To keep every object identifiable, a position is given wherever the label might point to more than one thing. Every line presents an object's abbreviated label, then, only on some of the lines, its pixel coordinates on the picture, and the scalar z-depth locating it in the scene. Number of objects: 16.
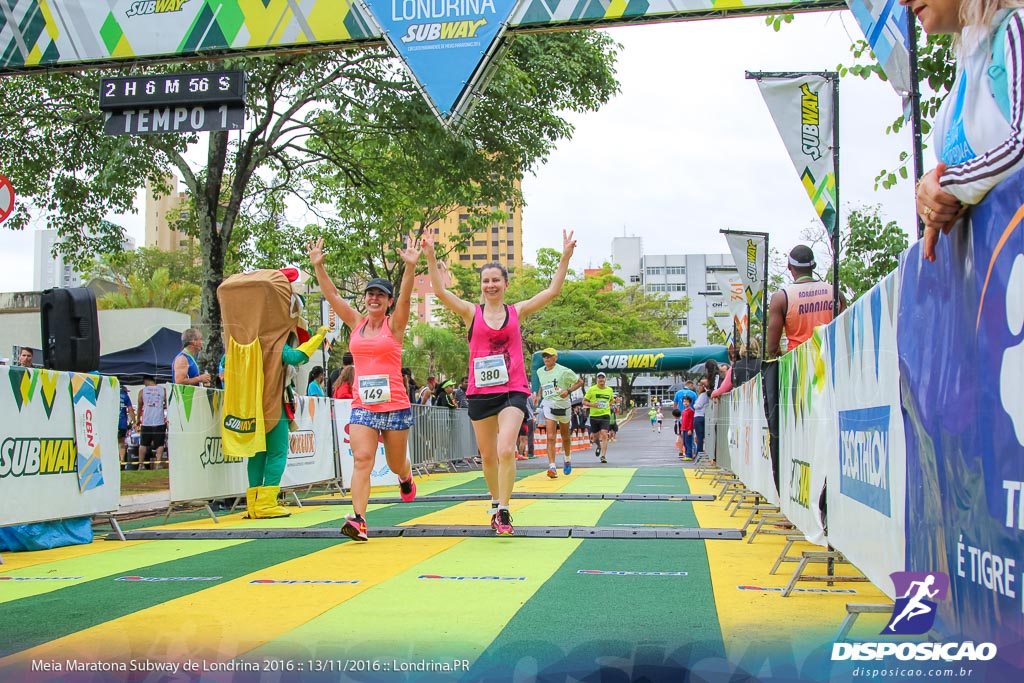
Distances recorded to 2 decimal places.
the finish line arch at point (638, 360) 33.03
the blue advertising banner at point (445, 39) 8.40
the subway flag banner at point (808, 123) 7.91
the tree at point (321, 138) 14.92
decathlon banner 3.53
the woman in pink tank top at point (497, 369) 6.98
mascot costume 8.99
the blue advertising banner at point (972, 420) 2.38
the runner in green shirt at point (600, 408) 22.22
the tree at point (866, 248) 30.48
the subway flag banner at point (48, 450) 6.66
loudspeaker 7.74
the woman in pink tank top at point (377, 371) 7.13
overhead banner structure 8.38
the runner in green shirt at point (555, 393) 16.14
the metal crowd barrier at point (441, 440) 17.53
